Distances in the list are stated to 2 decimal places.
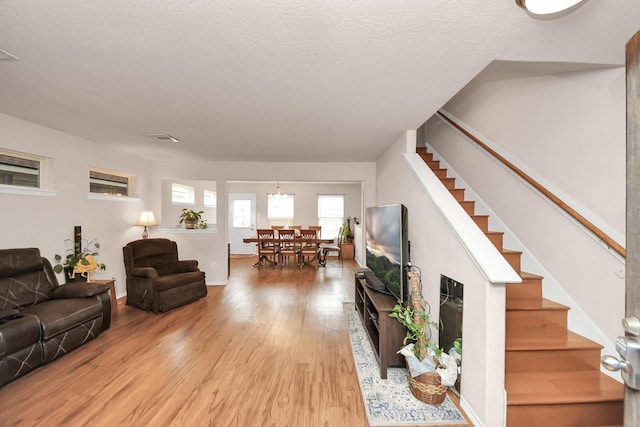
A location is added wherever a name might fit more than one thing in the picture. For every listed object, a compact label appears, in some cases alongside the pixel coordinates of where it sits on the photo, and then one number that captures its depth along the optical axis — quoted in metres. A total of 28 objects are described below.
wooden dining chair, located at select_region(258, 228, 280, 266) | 6.68
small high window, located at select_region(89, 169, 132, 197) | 3.92
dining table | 6.61
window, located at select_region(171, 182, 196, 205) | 6.28
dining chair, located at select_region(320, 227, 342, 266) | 6.97
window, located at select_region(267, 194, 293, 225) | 8.78
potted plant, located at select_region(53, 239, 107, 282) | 3.23
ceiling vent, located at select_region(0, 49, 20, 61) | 1.60
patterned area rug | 1.71
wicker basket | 1.83
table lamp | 4.46
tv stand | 2.17
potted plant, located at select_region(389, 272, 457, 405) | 1.83
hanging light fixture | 7.97
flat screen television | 2.34
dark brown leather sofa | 2.07
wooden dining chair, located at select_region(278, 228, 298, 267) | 6.64
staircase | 1.54
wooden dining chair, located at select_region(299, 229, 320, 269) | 6.59
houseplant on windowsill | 5.03
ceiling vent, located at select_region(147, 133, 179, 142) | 3.28
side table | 3.47
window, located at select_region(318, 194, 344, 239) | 8.75
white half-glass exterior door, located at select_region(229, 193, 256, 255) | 8.71
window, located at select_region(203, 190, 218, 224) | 7.42
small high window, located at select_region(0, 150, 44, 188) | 2.81
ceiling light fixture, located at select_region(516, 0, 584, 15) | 1.08
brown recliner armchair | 3.60
